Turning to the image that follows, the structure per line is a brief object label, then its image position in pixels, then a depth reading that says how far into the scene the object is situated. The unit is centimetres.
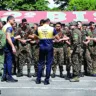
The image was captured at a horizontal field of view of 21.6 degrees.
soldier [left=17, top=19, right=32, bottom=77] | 716
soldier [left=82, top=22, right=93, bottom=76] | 732
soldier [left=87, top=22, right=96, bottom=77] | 735
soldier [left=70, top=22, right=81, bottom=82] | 647
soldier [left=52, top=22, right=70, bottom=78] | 706
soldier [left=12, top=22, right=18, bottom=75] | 735
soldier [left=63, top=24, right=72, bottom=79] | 712
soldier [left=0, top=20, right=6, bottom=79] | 647
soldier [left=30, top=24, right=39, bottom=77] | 718
